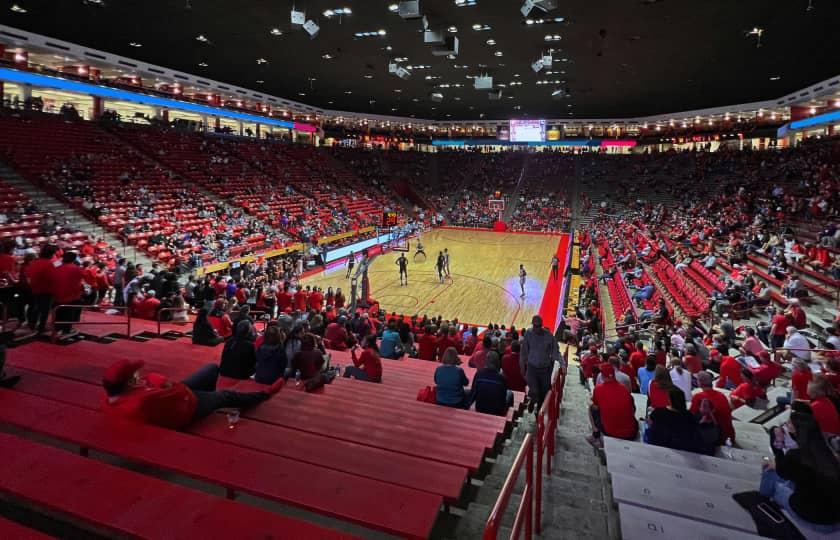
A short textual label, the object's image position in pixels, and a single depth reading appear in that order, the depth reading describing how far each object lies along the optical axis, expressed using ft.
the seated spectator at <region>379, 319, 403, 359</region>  26.86
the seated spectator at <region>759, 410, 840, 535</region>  9.18
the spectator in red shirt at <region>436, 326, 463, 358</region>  27.55
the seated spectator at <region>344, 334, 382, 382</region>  19.76
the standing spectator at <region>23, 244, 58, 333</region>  19.26
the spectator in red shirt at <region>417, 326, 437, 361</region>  27.91
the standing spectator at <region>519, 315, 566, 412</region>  17.72
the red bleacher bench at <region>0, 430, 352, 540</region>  6.74
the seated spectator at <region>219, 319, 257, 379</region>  15.78
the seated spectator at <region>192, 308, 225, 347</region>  22.86
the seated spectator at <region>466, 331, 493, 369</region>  21.94
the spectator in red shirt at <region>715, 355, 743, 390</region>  23.45
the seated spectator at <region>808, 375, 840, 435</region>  14.02
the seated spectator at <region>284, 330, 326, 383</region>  16.82
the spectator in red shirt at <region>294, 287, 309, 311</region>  41.70
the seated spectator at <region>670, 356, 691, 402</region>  19.30
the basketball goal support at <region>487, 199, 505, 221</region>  137.84
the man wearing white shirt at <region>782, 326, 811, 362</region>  26.03
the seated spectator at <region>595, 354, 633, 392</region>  18.69
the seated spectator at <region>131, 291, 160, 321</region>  29.37
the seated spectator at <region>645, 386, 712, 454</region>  13.85
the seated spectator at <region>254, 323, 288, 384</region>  15.42
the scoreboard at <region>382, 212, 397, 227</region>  100.22
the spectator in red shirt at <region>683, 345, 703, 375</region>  22.63
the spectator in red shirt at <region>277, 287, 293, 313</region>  41.65
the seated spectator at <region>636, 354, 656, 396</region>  21.25
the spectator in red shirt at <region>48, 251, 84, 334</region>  19.71
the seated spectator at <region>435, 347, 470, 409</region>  15.64
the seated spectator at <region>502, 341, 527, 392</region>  20.70
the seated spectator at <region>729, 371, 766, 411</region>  20.90
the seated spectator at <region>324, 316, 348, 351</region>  27.99
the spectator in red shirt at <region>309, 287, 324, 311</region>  41.83
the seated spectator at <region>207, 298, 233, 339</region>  27.58
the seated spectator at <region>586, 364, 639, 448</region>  14.69
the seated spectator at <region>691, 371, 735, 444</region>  14.90
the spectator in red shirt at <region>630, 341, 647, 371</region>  25.04
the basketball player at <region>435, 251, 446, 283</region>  65.33
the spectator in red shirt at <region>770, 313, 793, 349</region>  29.84
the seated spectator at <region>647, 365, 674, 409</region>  13.84
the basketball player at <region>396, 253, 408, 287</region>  63.05
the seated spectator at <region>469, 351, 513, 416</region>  15.51
